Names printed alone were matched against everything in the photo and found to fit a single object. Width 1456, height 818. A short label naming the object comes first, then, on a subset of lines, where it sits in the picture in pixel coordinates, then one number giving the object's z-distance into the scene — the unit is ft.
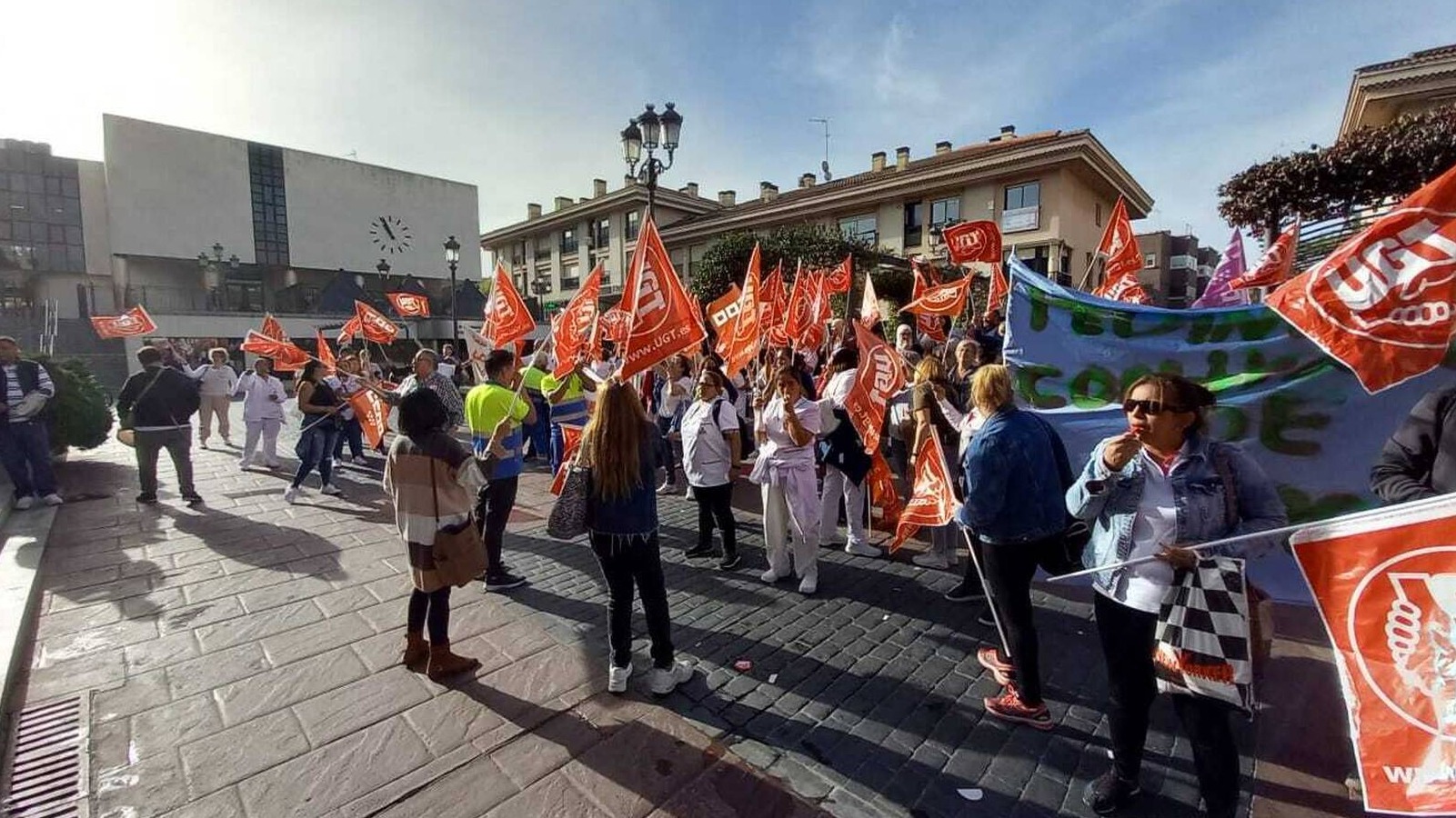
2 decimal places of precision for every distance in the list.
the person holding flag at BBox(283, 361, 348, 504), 26.48
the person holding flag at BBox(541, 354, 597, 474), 21.77
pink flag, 20.12
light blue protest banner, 13.30
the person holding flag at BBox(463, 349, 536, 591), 16.11
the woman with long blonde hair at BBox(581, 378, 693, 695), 11.38
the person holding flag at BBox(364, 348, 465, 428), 21.26
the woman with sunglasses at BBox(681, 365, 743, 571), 17.72
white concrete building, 137.08
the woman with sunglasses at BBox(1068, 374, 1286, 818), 7.84
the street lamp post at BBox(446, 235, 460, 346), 61.87
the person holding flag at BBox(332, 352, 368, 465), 30.71
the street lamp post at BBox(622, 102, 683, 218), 30.78
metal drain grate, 9.46
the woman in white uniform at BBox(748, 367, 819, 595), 16.17
